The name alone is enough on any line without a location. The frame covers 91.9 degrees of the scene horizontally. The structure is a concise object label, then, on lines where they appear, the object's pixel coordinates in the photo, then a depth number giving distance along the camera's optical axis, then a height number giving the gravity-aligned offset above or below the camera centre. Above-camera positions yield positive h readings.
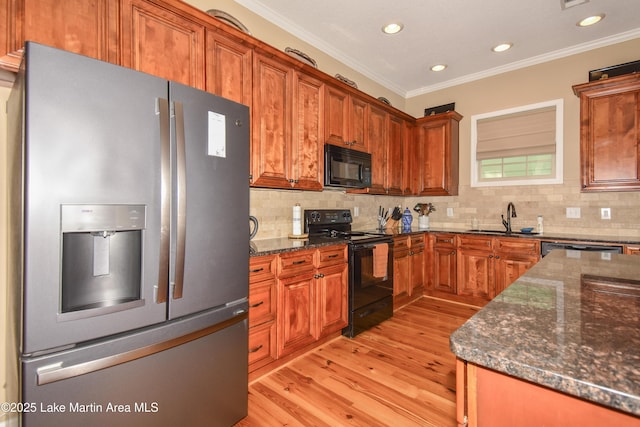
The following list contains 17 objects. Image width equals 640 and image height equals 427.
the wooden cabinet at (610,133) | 2.96 +0.80
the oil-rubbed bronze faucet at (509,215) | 3.79 -0.01
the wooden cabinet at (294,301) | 2.11 -0.67
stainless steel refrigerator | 1.09 -0.14
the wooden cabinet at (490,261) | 3.29 -0.53
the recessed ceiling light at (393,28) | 3.01 +1.84
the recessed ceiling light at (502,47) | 3.39 +1.85
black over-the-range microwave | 2.98 +0.47
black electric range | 2.81 -0.50
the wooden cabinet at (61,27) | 1.37 +0.91
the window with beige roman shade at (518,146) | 3.67 +0.86
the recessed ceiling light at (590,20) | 2.89 +1.84
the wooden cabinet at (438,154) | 4.19 +0.82
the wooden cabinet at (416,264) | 3.71 -0.62
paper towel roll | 2.95 -0.07
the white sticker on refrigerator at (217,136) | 1.54 +0.39
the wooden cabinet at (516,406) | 0.53 -0.36
